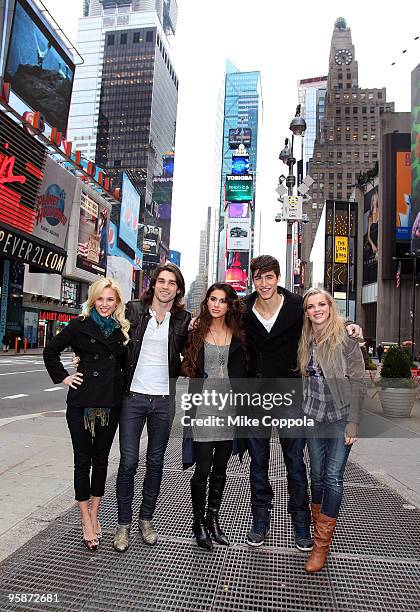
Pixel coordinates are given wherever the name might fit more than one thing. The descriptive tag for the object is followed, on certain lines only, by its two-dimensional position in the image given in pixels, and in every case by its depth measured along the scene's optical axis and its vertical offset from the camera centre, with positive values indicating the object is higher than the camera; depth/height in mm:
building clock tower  125875 +58750
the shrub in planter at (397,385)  10422 -887
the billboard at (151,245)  150050 +30970
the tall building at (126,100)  174375 +94556
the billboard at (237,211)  90862 +26712
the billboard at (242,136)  168250 +80287
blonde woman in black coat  3434 -382
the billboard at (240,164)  89125 +35682
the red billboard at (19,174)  34406 +13013
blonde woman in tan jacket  3314 -437
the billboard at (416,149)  40844 +18635
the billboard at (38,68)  40150 +26411
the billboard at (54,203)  42625 +12953
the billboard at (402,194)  63094 +22066
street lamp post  11641 +4772
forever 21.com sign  32469 +6498
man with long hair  3559 -428
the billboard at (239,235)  88812 +21351
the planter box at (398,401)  10383 -1249
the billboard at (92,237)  53625 +12396
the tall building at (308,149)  194625 +85937
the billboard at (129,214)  80625 +23601
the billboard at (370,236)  69000 +17841
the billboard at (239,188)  90875 +31470
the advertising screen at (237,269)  85750 +13879
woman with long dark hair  3539 -332
